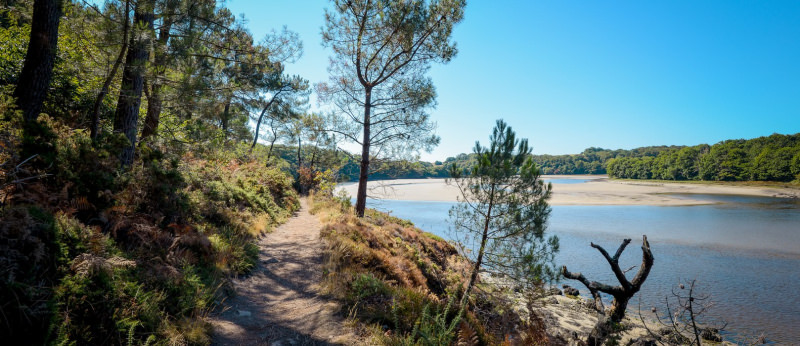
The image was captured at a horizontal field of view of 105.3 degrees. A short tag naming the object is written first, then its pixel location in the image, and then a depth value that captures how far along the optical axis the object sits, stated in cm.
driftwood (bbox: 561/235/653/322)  873
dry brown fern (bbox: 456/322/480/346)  535
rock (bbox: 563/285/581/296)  1399
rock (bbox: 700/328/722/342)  942
